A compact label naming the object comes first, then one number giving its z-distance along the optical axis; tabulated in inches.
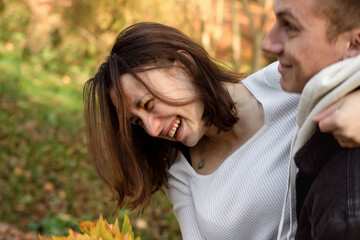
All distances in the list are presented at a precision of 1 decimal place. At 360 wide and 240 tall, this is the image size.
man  50.0
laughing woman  86.4
